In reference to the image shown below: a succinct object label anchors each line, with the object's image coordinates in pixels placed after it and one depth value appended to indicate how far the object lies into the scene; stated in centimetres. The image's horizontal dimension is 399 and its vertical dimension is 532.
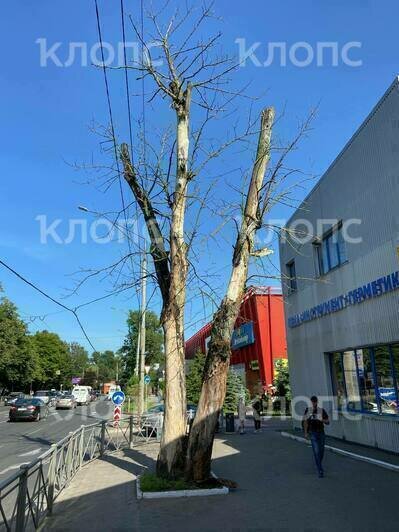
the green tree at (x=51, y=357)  9400
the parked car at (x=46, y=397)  5041
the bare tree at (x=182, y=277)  932
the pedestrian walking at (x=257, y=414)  2245
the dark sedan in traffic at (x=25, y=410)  3138
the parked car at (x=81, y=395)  6097
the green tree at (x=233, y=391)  2695
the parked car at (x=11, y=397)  6104
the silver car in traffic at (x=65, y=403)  4931
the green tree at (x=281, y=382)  3098
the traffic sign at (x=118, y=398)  1975
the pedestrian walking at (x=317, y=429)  1028
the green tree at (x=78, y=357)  14175
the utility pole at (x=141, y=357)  2677
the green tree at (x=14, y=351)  5556
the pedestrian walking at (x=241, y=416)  2105
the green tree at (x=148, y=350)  7704
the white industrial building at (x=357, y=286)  1212
